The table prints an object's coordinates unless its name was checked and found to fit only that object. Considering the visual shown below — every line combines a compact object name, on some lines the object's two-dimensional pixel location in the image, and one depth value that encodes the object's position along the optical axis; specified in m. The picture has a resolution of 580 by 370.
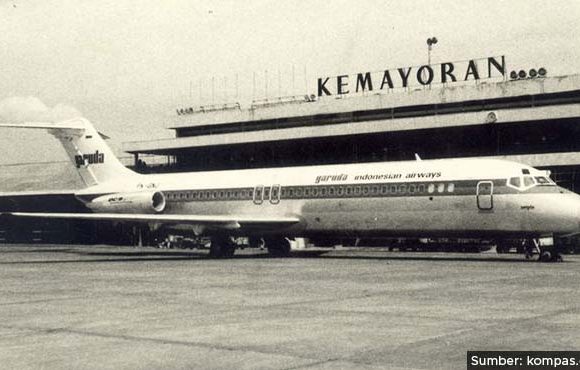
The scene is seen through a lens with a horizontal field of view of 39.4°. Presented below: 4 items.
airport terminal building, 49.00
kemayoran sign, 54.84
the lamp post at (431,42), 59.91
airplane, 28.08
